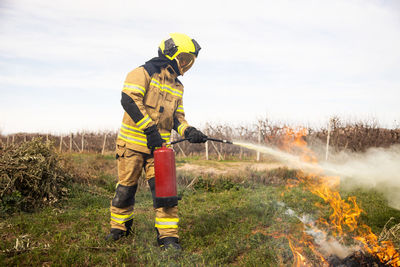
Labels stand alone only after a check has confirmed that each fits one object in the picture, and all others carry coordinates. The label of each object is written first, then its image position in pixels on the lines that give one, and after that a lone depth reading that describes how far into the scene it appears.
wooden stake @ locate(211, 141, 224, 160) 18.54
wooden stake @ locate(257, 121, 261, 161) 16.56
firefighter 3.56
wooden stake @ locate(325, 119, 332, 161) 13.96
